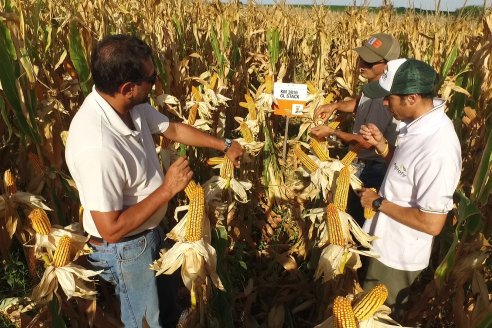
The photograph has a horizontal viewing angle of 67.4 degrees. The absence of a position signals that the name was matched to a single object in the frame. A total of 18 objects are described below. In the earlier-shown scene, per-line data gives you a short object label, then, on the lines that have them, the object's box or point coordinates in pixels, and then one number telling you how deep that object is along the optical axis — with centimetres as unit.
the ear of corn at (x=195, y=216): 188
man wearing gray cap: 345
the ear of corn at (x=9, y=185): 220
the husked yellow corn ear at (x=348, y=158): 276
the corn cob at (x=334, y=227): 207
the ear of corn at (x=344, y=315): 132
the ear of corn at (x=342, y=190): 216
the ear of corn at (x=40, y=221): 201
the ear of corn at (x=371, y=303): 142
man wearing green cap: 204
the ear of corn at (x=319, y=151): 289
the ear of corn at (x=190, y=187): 204
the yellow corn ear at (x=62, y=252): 193
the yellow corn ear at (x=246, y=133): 329
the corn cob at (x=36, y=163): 262
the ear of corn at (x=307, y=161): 286
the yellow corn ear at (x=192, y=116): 381
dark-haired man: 184
